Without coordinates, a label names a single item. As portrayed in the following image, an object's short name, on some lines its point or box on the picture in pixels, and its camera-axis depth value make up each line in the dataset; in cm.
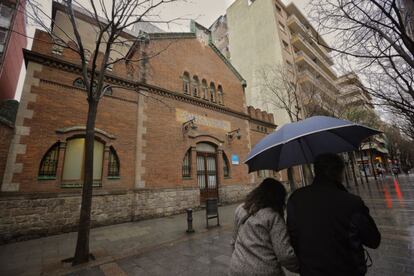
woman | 172
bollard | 669
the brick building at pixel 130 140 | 706
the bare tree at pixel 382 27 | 408
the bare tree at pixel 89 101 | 468
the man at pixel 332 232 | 158
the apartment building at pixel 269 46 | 2152
